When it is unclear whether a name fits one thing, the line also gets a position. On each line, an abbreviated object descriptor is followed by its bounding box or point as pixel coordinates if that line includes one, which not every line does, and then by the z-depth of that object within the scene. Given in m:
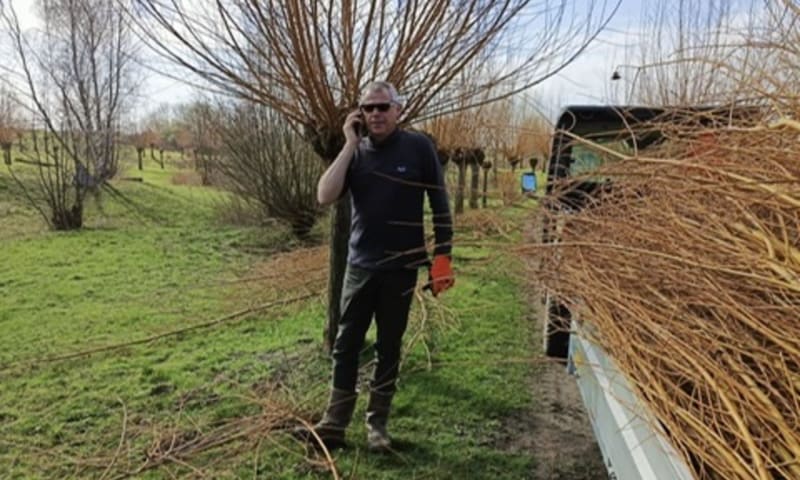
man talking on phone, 2.95
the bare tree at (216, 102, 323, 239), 11.25
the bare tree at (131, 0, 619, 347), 3.34
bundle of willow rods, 1.19
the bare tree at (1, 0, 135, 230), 13.44
